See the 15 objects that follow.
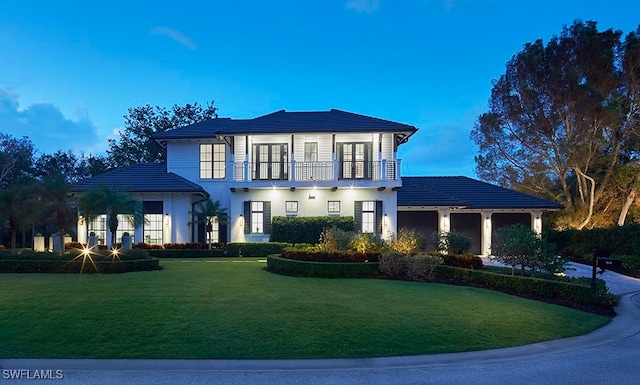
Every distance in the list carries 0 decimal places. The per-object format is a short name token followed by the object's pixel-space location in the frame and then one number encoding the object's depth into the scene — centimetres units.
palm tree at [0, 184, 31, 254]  1531
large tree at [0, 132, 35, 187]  3219
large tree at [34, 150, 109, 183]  3703
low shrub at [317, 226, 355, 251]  1454
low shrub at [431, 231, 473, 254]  1410
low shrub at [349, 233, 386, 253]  1418
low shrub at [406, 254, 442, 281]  1231
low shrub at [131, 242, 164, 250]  1947
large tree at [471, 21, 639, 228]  2381
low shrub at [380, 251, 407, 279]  1268
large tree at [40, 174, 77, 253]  1460
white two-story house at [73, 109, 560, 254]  2042
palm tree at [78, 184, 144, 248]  1534
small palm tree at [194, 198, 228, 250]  2000
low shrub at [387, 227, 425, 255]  1381
